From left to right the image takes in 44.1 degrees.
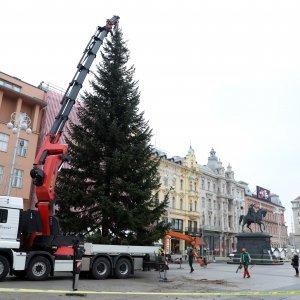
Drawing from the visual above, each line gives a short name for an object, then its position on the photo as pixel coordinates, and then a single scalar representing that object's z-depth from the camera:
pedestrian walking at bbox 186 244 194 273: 25.41
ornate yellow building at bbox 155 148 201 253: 66.31
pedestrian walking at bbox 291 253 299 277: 24.86
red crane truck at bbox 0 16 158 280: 15.66
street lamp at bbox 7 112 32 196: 22.03
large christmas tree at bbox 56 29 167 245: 20.89
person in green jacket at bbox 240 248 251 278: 22.03
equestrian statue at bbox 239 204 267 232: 45.03
